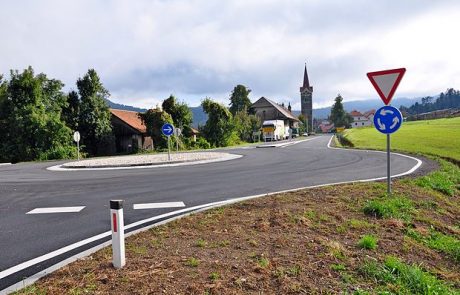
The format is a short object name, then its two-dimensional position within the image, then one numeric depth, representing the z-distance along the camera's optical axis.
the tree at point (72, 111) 39.44
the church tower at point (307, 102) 145.38
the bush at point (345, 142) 35.84
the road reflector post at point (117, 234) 3.87
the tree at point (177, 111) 42.38
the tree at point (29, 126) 33.75
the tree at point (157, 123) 38.56
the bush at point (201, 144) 43.34
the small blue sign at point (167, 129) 19.87
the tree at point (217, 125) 47.72
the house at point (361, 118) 175.62
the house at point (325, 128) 187.09
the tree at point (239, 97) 92.81
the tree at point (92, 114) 40.22
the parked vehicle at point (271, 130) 60.83
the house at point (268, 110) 97.69
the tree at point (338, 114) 127.44
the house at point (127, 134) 43.16
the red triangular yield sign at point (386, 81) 7.30
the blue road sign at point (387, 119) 7.42
